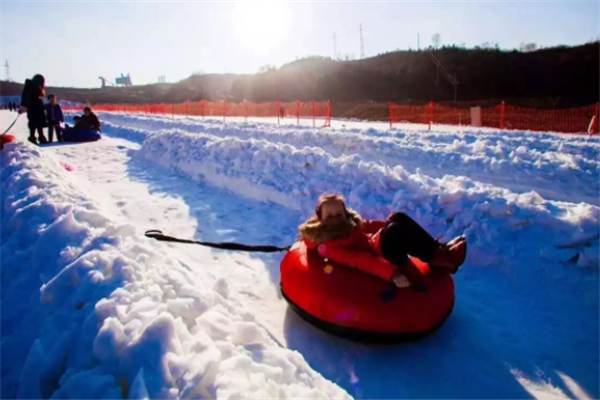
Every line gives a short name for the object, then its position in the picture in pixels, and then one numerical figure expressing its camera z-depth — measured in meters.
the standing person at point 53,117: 15.62
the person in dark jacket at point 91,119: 17.14
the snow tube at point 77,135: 16.02
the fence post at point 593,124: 15.82
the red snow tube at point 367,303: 3.22
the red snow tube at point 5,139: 10.34
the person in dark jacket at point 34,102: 13.91
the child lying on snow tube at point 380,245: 3.39
